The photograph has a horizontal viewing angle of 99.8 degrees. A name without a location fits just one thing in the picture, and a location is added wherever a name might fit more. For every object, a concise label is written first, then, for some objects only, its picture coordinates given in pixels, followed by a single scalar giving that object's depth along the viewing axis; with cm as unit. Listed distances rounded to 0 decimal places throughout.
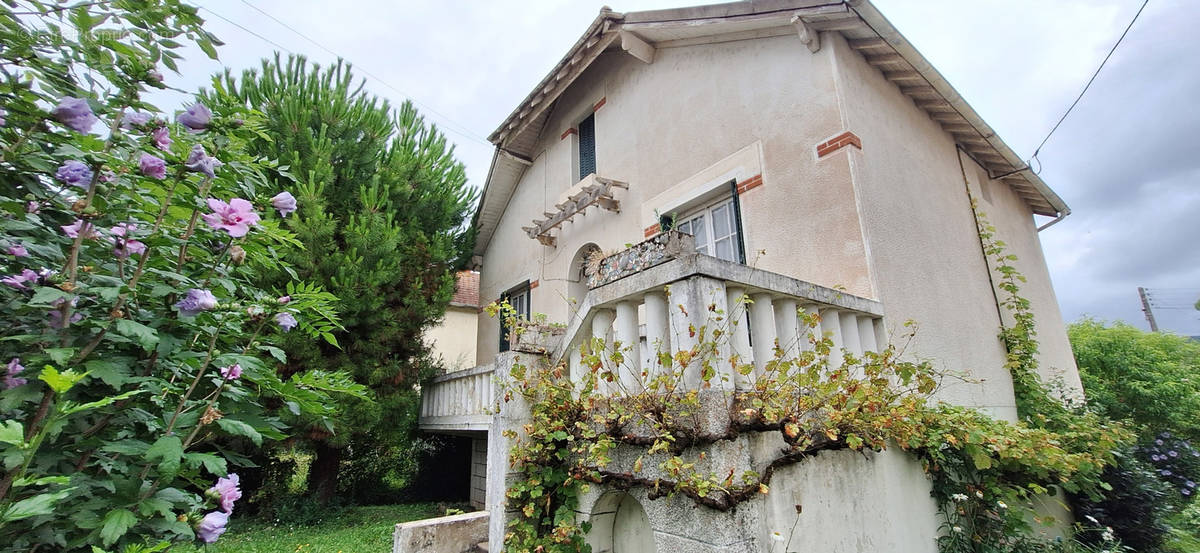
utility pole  2588
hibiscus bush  132
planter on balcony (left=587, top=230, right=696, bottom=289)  275
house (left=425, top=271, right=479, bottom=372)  1430
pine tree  591
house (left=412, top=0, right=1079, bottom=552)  284
